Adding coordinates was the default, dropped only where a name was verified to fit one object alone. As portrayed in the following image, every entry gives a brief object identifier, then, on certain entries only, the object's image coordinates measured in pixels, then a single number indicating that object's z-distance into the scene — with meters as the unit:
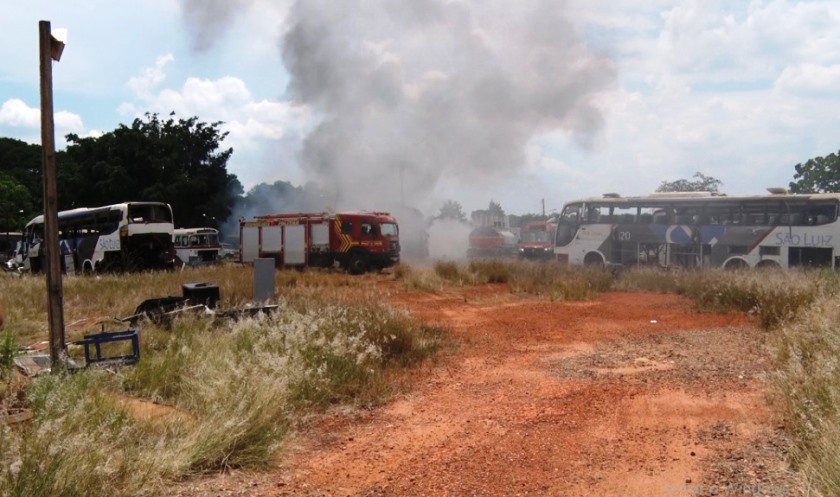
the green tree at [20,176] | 43.33
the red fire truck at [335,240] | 27.73
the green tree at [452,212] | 45.33
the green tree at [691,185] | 53.83
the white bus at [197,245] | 34.16
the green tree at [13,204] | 42.81
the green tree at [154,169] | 38.19
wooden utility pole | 6.04
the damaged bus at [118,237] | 24.36
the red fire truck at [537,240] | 35.22
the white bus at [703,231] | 19.97
